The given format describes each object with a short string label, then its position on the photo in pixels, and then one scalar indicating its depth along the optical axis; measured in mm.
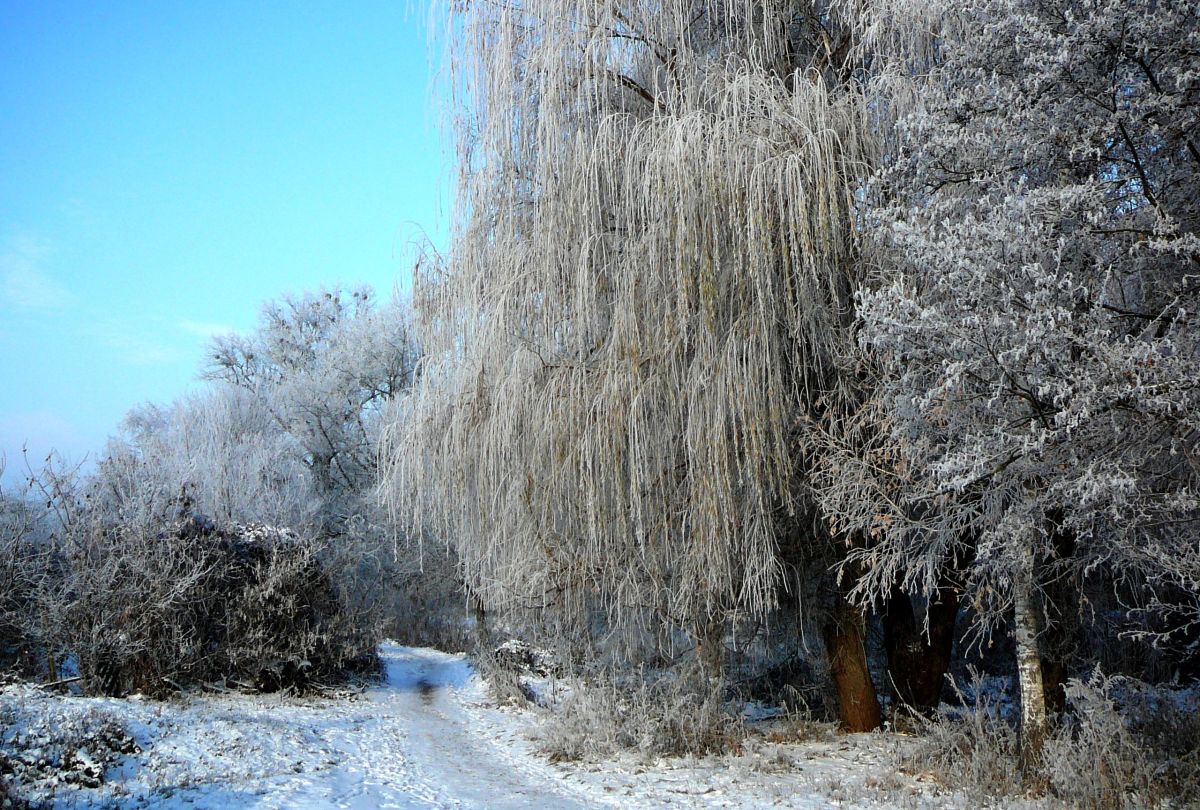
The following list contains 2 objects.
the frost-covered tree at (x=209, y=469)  10727
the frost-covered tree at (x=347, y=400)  21141
